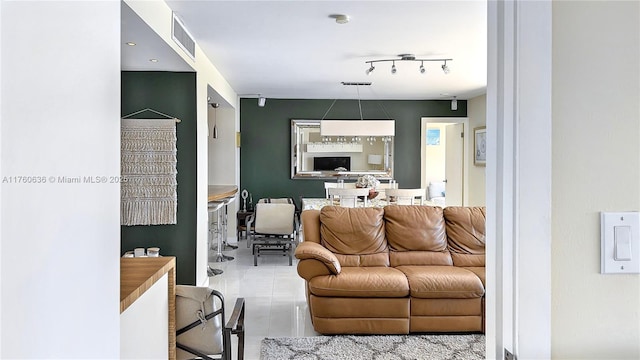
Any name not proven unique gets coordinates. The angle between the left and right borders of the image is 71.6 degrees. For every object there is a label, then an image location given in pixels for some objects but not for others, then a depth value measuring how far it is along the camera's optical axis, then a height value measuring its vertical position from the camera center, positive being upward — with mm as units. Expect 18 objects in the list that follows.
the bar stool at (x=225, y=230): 6672 -845
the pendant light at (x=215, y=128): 7027 +765
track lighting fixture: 4562 +1236
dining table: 5664 -348
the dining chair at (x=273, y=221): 5707 -572
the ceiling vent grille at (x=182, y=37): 3317 +1117
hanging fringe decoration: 3914 +45
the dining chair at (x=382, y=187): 6455 -155
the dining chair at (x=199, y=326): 1925 -656
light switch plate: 794 -113
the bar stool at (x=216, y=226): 5173 -724
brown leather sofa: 3223 -751
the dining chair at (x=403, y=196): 5531 -236
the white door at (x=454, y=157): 7887 +373
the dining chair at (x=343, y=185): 6996 -134
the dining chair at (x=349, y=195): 5356 -219
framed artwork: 7277 +530
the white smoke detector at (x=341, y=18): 3295 +1192
